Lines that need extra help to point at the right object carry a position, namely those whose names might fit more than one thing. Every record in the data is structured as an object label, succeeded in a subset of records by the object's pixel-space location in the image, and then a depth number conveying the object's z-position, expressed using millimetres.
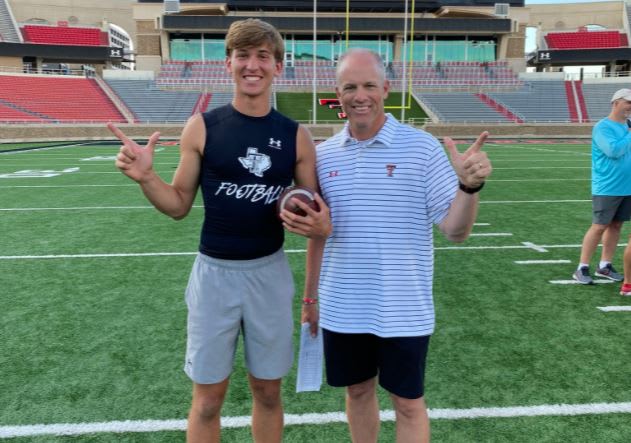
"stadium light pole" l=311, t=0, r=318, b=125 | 28381
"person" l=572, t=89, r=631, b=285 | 4418
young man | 2102
